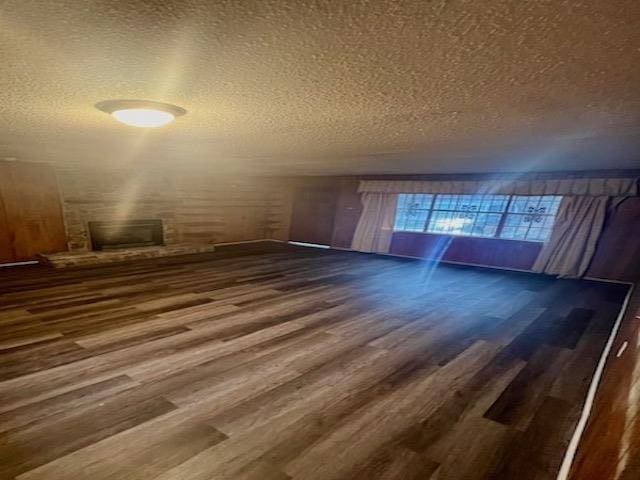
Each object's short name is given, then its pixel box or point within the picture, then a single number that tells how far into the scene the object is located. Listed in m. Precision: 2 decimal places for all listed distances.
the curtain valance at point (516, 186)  4.71
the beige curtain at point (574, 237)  4.97
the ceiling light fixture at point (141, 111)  1.67
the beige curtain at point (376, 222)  6.90
